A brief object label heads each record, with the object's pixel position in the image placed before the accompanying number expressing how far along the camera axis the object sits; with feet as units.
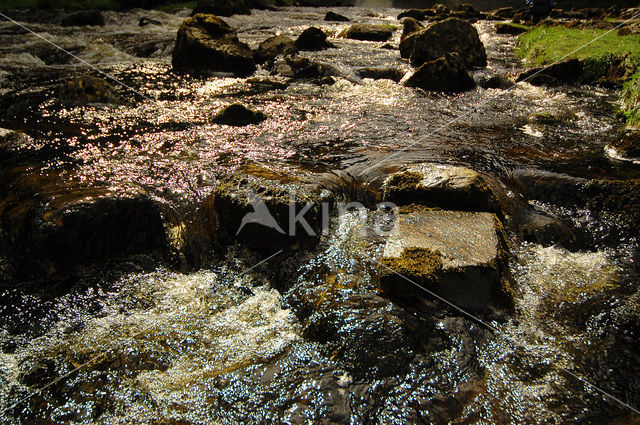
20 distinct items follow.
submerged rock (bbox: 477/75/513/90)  28.99
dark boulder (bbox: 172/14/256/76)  30.66
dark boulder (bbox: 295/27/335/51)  41.50
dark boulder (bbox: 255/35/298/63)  35.50
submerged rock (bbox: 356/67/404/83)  31.37
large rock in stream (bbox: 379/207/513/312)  9.93
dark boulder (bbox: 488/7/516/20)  75.31
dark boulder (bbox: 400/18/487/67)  34.04
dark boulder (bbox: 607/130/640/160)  16.72
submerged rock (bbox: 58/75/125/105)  22.36
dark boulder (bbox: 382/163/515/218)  12.96
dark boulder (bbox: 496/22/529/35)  54.65
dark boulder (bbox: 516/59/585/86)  28.94
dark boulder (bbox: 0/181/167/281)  11.25
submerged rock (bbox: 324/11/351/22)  67.51
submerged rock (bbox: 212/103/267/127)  20.98
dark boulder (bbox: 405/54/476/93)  27.96
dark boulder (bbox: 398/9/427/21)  76.13
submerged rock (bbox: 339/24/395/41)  48.60
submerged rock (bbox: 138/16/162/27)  54.39
